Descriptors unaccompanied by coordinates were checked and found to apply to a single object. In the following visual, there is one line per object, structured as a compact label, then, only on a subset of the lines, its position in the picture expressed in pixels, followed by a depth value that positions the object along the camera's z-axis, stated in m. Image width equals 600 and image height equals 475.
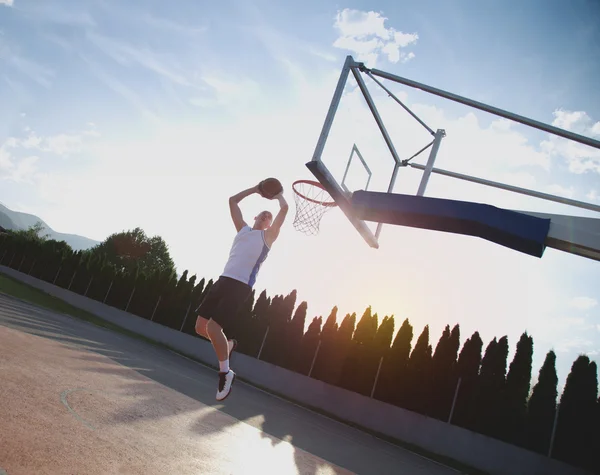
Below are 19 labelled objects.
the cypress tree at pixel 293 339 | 19.55
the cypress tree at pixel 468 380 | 14.32
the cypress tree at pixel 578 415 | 12.55
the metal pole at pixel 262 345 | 20.84
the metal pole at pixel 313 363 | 18.70
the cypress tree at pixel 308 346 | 19.05
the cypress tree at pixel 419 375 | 15.30
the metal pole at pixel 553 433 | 12.75
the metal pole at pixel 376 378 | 16.47
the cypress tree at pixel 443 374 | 14.85
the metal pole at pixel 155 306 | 27.44
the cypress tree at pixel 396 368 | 16.03
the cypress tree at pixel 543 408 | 13.07
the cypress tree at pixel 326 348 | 18.25
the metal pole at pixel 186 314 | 25.39
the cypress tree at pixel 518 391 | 13.45
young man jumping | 4.65
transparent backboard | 6.48
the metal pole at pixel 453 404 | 14.50
